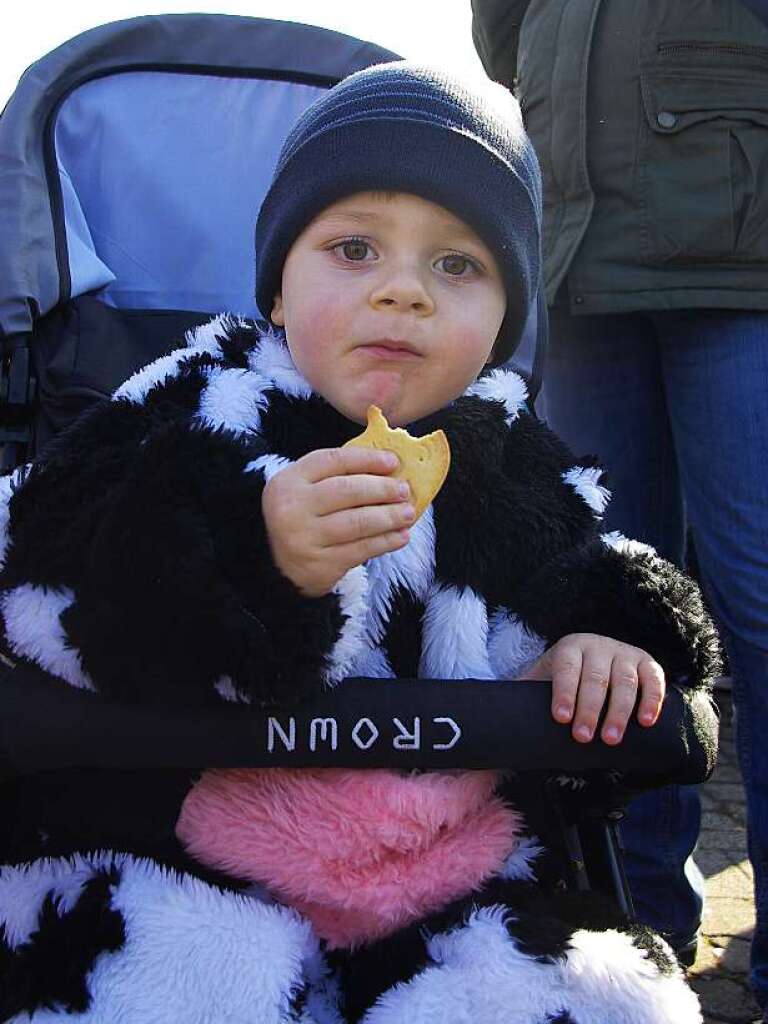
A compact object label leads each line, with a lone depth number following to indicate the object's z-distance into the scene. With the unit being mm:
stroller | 1199
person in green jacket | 2146
